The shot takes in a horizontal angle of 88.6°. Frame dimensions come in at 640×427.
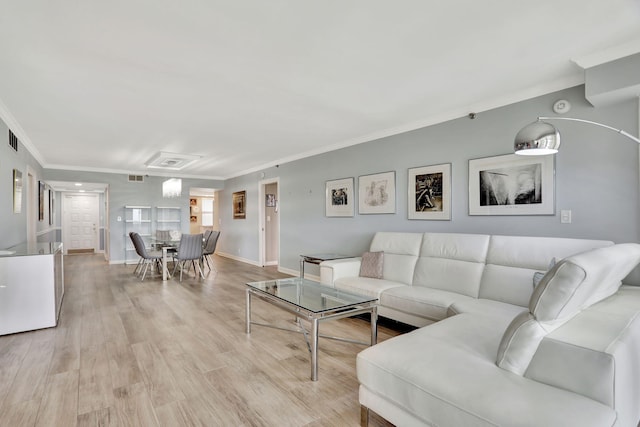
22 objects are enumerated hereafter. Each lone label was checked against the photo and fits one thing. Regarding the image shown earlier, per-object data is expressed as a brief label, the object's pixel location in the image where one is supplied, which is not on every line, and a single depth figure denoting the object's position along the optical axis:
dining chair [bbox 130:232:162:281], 6.00
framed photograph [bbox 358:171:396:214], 4.38
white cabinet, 3.16
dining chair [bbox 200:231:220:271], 6.73
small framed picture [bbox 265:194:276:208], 7.71
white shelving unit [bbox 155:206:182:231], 8.48
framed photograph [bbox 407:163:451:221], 3.77
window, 11.83
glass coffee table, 2.37
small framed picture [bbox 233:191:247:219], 8.18
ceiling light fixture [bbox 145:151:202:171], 5.83
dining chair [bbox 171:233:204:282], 5.99
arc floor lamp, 2.08
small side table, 4.32
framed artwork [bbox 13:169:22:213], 4.11
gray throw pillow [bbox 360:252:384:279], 3.82
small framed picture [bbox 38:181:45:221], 6.23
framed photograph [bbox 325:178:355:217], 5.02
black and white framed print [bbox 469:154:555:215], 2.98
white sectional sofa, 1.22
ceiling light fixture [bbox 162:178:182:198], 6.59
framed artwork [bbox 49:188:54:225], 8.60
